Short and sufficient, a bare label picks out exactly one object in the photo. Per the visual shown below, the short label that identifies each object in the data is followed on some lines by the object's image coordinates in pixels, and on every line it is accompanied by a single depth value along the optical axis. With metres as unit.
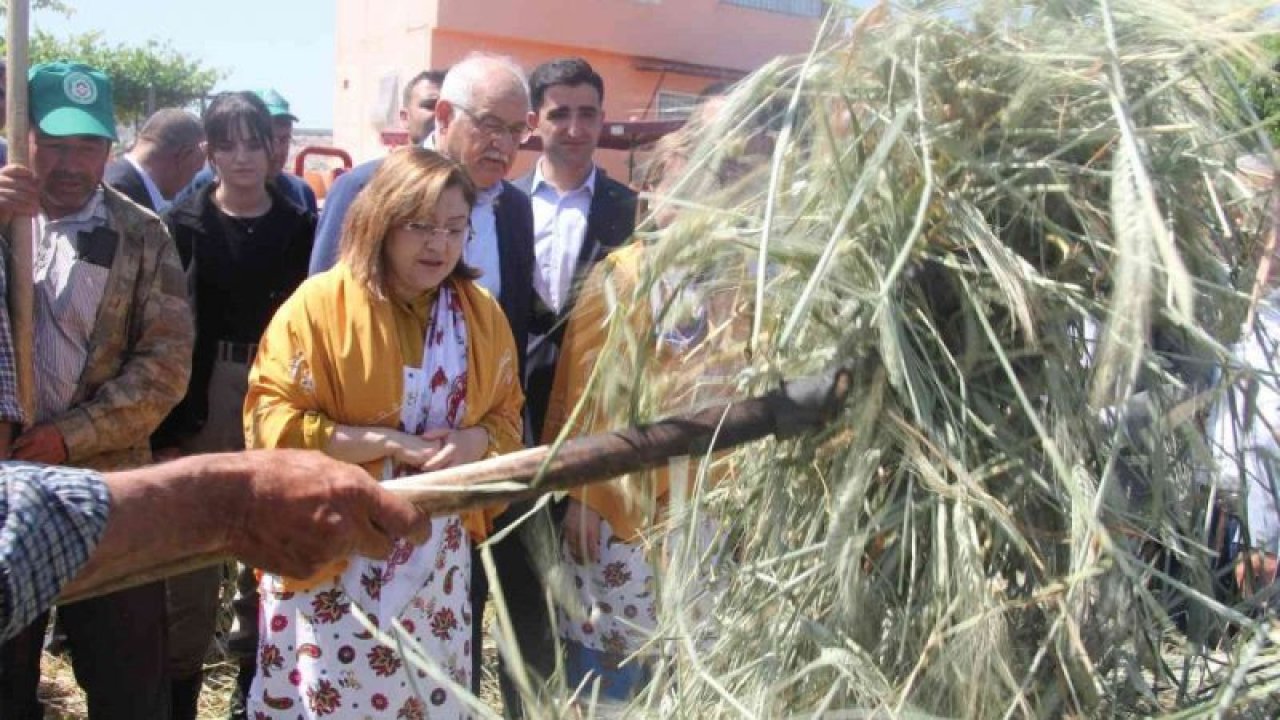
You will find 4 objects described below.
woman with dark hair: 3.55
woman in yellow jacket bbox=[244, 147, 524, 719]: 2.59
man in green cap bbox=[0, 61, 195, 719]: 2.99
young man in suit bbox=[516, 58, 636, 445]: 3.35
